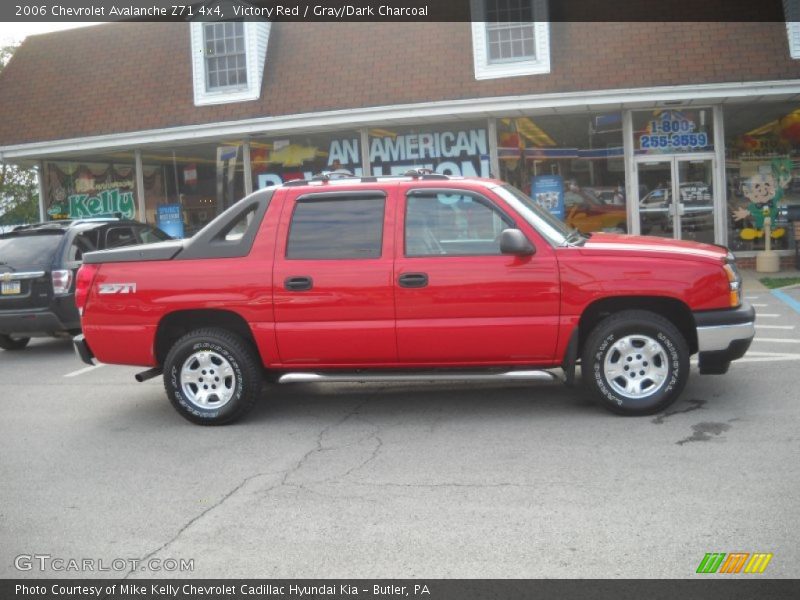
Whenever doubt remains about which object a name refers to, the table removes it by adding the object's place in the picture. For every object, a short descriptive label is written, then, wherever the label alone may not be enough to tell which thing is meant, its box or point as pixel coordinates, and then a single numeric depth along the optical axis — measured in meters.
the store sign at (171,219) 19.03
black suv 10.55
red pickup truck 6.52
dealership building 15.16
